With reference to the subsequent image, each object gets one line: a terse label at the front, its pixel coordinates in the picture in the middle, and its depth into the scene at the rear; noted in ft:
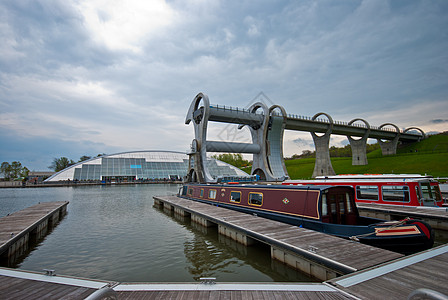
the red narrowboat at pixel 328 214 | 26.58
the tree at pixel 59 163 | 379.14
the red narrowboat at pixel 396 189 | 45.91
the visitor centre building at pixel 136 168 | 227.81
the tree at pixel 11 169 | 291.26
